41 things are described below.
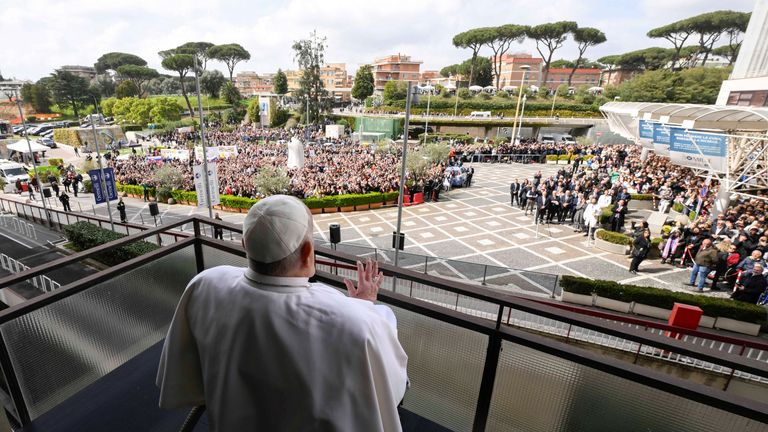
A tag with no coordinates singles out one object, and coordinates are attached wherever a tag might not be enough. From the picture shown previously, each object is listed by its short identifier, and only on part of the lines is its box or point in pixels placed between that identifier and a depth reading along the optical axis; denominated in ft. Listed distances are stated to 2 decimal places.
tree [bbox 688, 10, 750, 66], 219.00
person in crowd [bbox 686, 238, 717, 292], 32.48
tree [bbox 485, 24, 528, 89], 267.80
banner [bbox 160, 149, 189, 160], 100.12
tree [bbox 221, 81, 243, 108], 245.45
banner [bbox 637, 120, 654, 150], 63.07
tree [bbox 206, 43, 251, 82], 302.04
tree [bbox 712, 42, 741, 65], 234.62
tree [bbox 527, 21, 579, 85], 262.06
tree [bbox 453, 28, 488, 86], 274.98
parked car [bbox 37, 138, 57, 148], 157.12
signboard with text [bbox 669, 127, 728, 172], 45.40
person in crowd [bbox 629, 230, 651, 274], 36.70
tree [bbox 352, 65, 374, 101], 258.65
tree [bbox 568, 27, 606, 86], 270.05
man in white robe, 3.69
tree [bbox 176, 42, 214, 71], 300.40
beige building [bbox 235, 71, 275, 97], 400.63
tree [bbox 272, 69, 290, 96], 263.70
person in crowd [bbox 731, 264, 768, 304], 28.39
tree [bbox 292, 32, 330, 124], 194.80
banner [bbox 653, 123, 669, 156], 56.13
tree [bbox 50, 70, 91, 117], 224.94
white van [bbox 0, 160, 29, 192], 87.81
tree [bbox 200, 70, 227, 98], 261.65
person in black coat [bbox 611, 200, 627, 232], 46.91
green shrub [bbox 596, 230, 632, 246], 42.29
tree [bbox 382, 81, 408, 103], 234.44
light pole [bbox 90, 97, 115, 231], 47.75
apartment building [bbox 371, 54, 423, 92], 350.56
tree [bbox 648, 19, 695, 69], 237.86
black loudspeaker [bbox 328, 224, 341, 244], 38.40
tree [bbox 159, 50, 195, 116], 261.87
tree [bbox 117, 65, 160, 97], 284.61
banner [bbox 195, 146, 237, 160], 101.22
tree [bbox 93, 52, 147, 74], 338.34
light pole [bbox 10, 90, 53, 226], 55.42
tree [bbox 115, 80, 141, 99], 246.47
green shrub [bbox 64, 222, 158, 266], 30.91
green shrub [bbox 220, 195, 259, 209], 64.95
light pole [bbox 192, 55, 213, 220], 40.45
